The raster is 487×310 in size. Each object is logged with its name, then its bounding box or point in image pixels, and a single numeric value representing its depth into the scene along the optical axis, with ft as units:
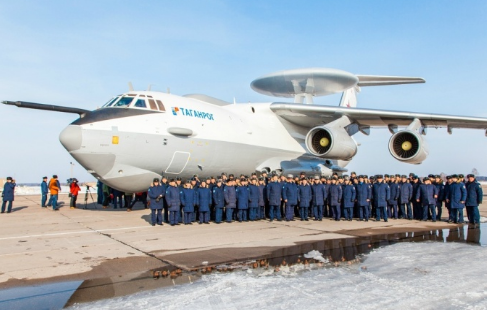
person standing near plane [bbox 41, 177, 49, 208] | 49.16
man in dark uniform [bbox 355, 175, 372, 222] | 32.88
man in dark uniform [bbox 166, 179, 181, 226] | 29.27
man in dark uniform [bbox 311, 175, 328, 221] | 33.14
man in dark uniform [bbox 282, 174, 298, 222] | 32.50
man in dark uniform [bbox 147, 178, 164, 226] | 29.01
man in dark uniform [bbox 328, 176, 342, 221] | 33.27
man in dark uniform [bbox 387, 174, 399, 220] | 33.78
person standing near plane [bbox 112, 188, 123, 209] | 46.39
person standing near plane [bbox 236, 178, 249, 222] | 31.94
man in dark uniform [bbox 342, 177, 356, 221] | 32.99
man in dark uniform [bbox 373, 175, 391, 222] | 32.76
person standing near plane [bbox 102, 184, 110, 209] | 47.91
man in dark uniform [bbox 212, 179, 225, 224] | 31.35
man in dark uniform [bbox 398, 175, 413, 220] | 33.58
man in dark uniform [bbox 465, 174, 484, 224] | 29.60
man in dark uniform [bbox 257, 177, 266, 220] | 33.29
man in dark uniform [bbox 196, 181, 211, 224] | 30.60
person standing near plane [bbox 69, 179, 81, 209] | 46.24
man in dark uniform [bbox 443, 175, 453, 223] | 31.40
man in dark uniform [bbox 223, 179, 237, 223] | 31.27
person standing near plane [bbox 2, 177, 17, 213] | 41.77
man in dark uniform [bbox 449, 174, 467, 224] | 30.30
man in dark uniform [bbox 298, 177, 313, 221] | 32.76
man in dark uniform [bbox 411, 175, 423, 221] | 33.68
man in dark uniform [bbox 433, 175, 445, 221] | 32.86
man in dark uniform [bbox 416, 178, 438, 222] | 32.27
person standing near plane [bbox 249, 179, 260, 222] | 32.50
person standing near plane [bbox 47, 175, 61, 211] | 44.44
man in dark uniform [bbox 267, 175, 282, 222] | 32.68
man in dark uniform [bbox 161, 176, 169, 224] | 30.14
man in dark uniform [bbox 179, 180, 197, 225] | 30.17
